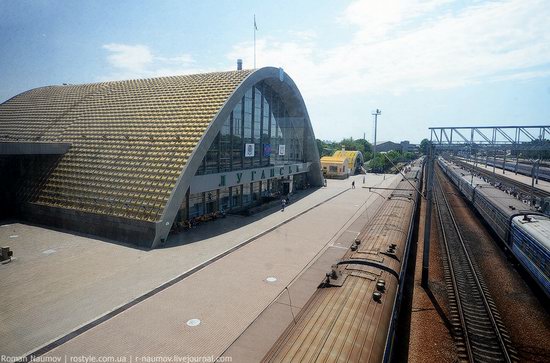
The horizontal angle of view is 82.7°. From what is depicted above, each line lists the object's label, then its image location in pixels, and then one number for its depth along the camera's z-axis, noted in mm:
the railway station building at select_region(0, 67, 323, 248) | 23875
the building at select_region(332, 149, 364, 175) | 76375
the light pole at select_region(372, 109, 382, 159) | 104000
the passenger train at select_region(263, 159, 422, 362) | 7207
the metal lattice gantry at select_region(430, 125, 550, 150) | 24484
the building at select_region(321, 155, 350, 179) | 69375
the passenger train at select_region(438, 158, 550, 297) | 15938
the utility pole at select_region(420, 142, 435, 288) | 17156
